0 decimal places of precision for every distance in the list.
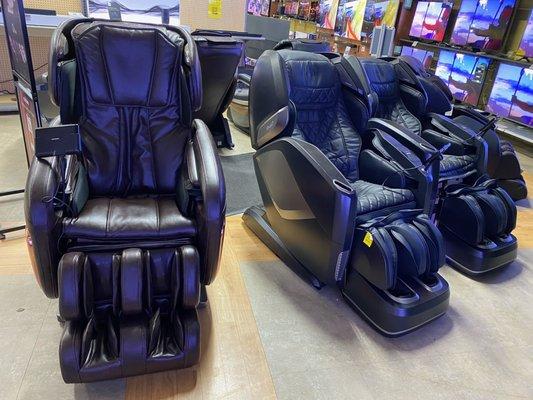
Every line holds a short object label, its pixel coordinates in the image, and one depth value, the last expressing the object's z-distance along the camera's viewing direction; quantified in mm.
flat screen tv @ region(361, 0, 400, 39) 5055
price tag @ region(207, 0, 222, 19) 4117
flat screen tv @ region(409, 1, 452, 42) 4648
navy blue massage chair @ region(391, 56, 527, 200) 3090
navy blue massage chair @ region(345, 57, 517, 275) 2404
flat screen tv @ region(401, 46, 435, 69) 4945
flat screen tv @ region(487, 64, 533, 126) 3865
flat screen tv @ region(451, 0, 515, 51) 4016
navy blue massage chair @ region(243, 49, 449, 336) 1880
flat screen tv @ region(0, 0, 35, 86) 1924
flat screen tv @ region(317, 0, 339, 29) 6148
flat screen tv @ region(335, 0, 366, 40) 5469
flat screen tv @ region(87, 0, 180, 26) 3582
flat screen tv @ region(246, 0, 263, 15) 8543
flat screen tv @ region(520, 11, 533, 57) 3762
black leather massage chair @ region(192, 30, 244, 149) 3082
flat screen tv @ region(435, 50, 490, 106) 4340
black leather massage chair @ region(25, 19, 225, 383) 1436
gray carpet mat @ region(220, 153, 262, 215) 2988
